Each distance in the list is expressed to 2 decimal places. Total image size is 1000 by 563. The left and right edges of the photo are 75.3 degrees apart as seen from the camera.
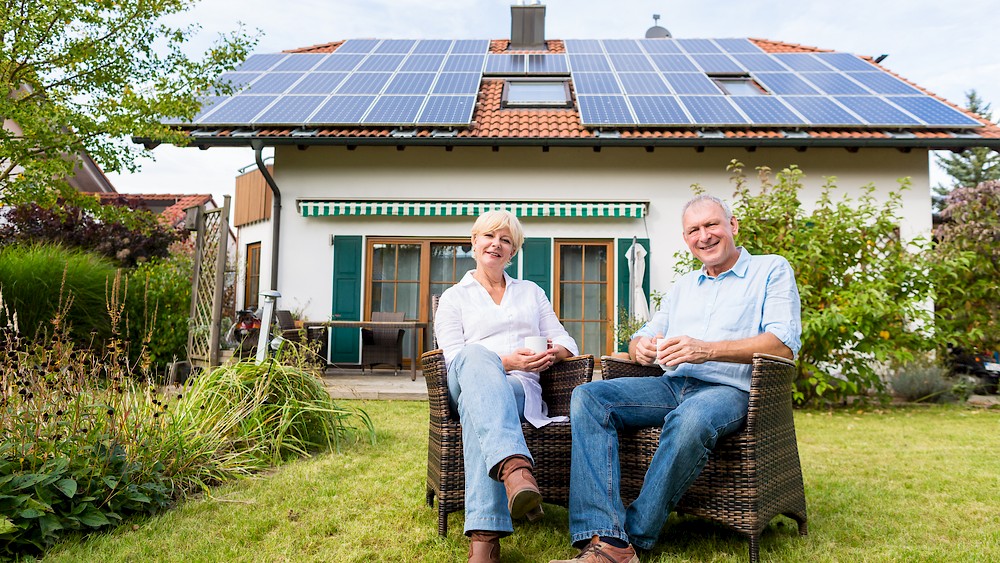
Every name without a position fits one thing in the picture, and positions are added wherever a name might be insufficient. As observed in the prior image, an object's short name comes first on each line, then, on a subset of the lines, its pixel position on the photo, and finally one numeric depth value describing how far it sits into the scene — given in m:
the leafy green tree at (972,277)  5.93
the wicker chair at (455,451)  2.30
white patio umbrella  7.62
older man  1.98
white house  7.73
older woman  1.95
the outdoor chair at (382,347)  7.45
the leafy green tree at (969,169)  20.97
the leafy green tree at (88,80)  4.75
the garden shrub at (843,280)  5.65
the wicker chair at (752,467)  2.04
